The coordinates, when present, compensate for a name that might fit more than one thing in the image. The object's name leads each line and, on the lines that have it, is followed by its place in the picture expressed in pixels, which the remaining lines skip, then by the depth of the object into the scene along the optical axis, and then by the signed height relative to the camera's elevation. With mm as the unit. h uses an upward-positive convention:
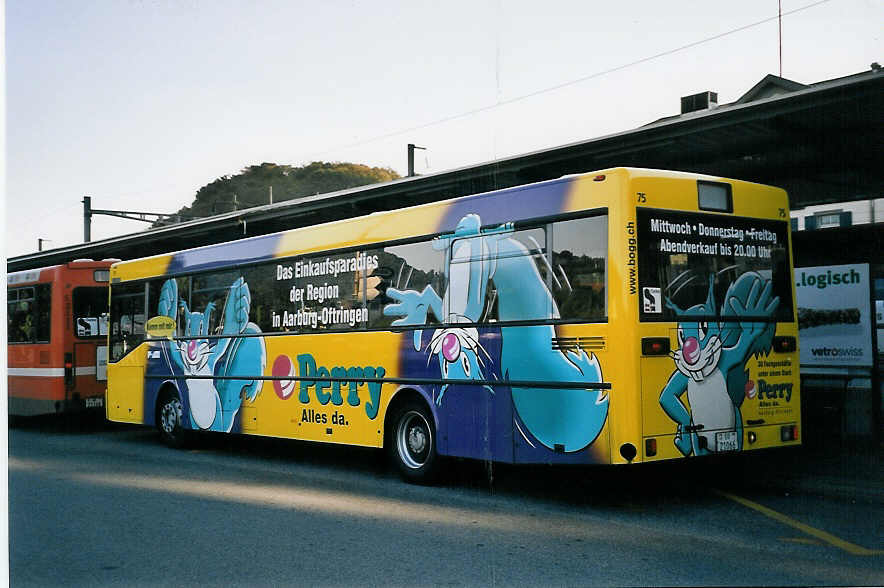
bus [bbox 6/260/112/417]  16984 -53
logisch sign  12820 +147
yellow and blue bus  8320 +41
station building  10914 +2301
